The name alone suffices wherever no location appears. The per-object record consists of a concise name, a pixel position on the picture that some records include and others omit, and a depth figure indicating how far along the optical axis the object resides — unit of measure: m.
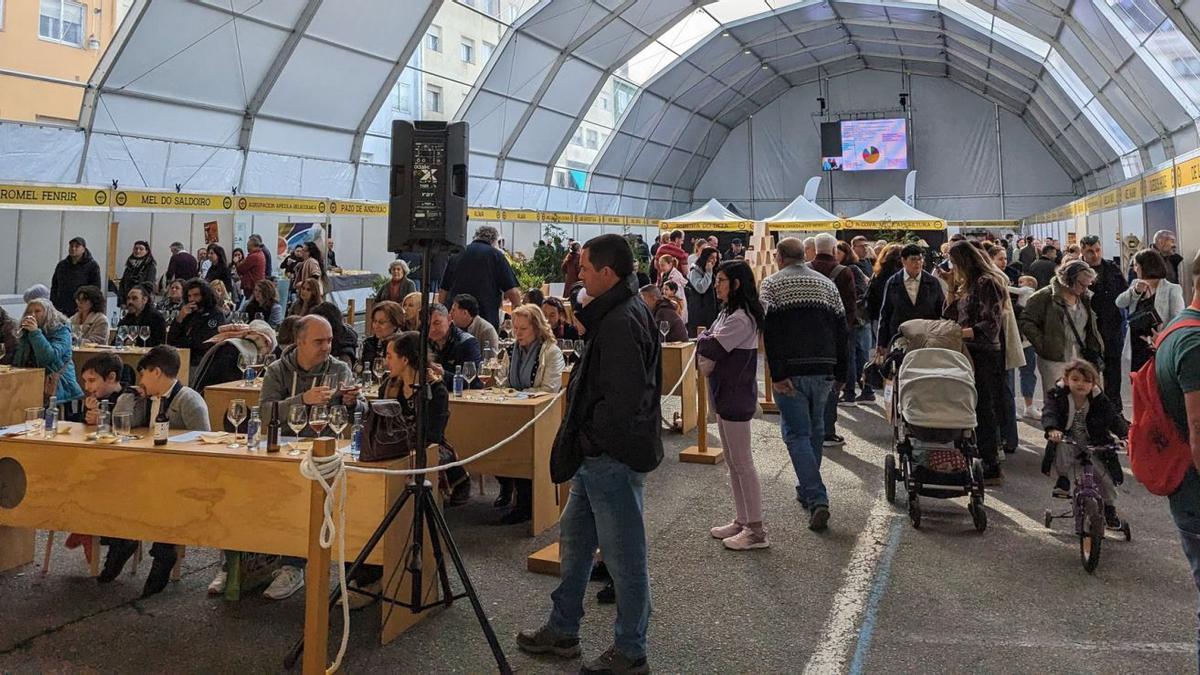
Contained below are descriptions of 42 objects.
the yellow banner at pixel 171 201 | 10.99
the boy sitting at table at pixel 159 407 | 3.66
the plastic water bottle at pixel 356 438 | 3.35
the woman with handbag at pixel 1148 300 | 5.86
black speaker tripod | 2.94
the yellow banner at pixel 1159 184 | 11.87
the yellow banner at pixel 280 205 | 12.63
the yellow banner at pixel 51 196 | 9.61
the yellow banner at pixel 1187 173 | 10.73
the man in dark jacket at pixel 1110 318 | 6.37
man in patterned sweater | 4.40
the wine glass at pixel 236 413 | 3.48
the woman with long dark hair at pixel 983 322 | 5.00
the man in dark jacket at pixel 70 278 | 8.76
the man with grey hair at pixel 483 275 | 7.09
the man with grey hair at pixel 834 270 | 7.02
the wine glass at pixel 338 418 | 3.34
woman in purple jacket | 4.06
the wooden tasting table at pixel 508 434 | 4.50
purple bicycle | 3.68
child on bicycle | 4.04
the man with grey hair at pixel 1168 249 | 7.13
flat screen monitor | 28.33
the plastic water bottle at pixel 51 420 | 3.57
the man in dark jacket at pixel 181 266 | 10.84
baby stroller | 4.38
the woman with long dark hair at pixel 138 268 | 9.75
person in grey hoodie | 4.12
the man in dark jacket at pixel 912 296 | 5.67
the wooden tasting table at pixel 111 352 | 6.68
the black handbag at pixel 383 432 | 3.06
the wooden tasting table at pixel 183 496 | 3.07
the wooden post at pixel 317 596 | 2.61
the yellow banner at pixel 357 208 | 14.41
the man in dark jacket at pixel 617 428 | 2.70
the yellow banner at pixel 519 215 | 19.47
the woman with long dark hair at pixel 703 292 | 8.83
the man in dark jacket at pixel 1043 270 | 8.65
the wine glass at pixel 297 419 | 3.23
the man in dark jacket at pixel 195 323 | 6.37
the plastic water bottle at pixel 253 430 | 3.26
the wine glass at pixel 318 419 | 3.28
